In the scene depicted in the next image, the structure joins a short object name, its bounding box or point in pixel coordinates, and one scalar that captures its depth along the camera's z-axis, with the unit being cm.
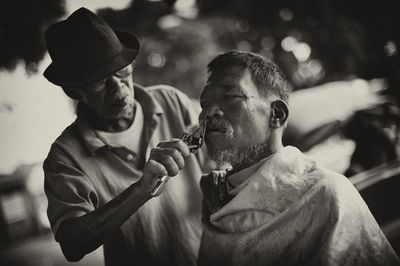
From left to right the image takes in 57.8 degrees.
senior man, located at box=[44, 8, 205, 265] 107
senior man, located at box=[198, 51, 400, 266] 99
